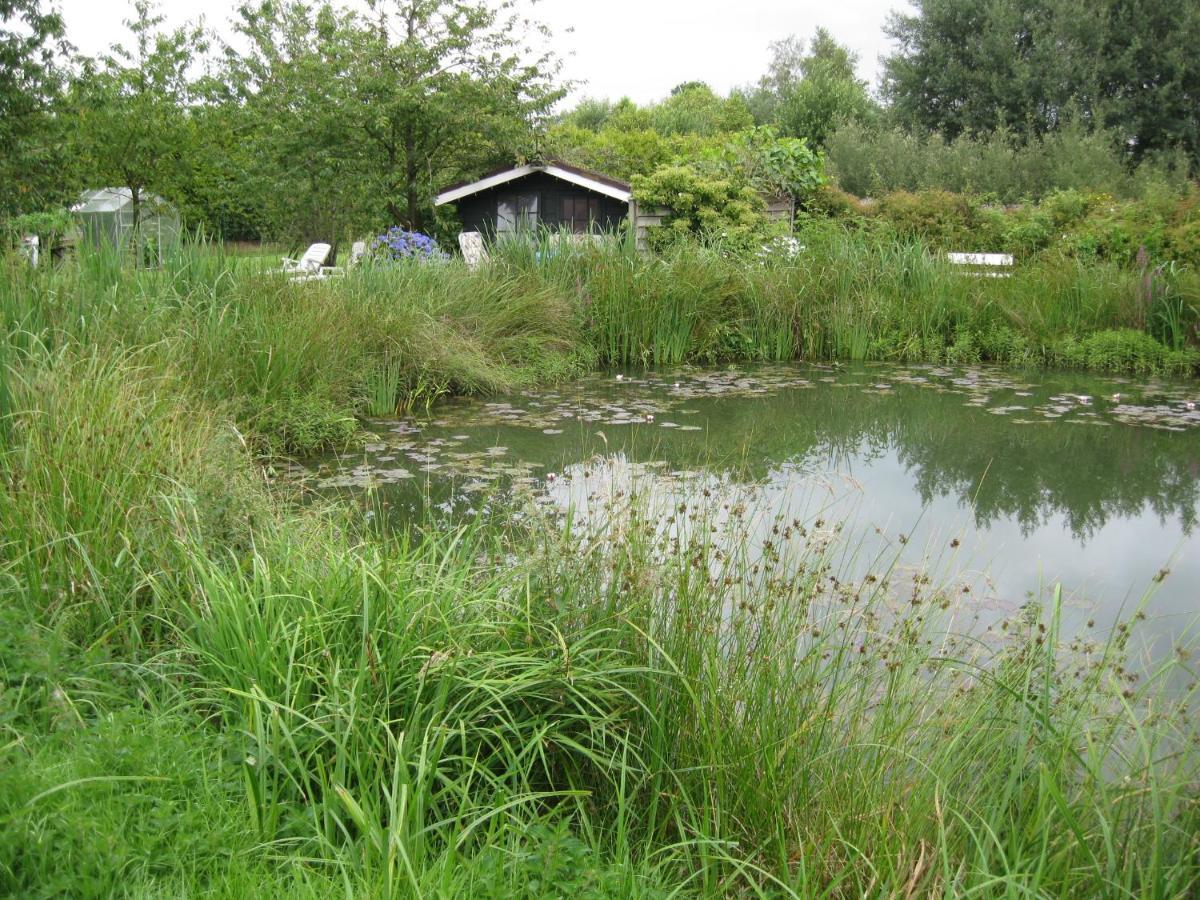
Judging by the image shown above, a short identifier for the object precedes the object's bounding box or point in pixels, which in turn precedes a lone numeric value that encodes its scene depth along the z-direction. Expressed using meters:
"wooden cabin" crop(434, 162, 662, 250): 16.77
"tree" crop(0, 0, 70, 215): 13.44
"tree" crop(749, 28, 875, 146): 31.03
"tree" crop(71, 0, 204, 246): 17.36
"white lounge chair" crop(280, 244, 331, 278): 7.54
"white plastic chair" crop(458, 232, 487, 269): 13.54
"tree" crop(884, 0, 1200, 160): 25.12
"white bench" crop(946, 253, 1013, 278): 11.52
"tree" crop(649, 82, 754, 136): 37.44
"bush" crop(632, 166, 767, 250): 13.78
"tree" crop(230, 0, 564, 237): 15.86
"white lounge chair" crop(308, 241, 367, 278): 8.91
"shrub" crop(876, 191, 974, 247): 14.78
